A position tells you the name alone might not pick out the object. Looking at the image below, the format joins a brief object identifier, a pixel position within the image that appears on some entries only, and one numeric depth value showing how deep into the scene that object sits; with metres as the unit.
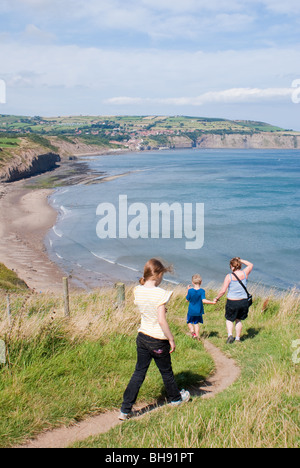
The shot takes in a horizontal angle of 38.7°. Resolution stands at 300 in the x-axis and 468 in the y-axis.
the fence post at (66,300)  8.07
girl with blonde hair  4.89
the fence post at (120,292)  9.23
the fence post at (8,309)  6.38
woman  7.81
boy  8.17
